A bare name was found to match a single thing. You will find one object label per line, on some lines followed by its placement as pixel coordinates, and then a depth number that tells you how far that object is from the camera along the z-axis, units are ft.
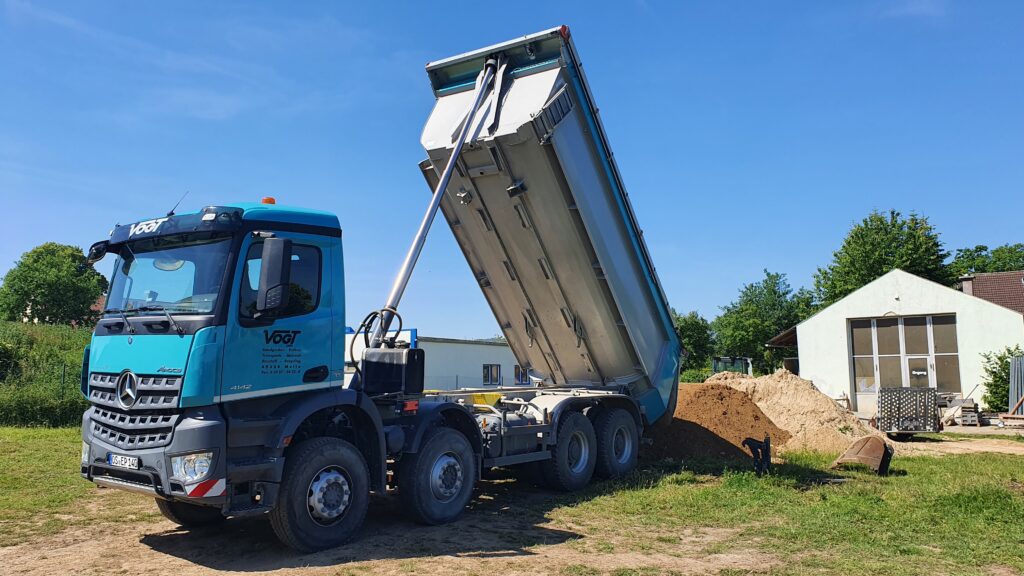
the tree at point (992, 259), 209.05
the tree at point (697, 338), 178.40
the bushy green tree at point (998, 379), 74.84
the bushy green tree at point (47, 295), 148.46
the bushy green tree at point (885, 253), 124.26
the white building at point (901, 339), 78.59
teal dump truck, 18.51
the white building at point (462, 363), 108.27
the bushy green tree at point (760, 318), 178.29
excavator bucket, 35.17
